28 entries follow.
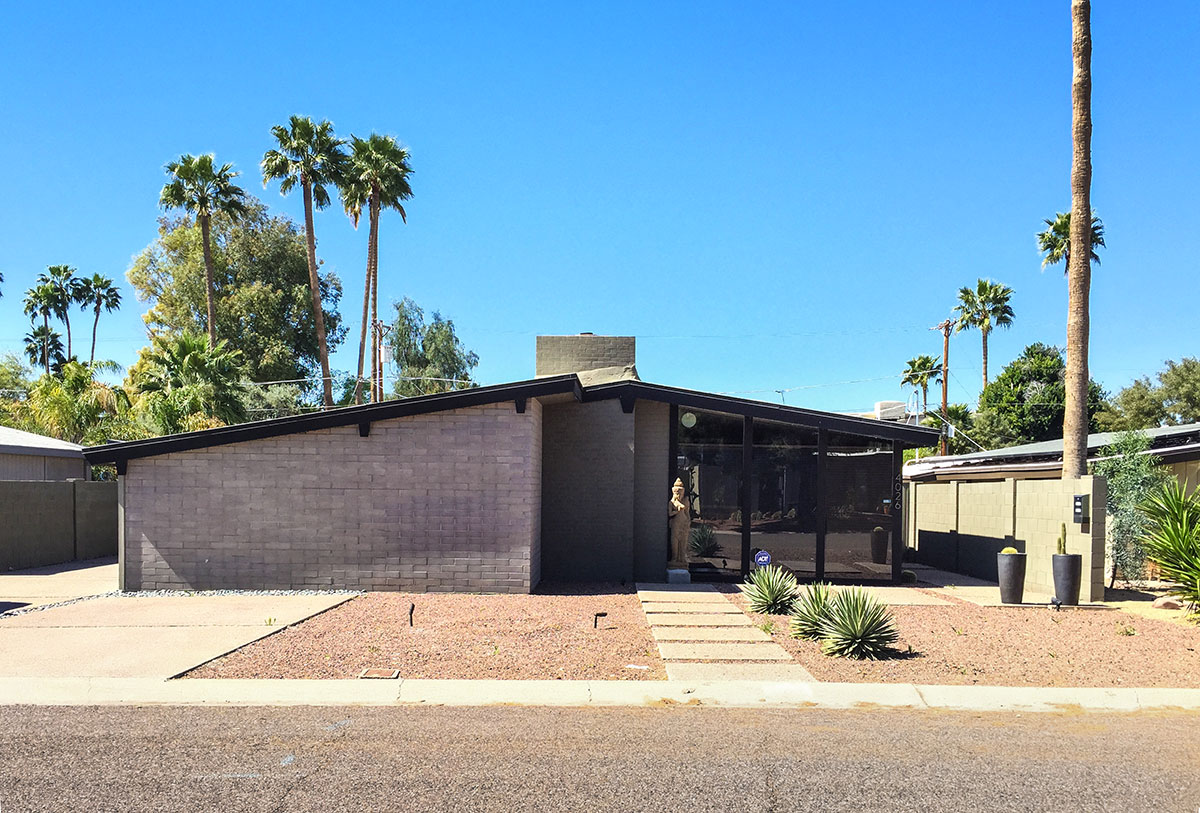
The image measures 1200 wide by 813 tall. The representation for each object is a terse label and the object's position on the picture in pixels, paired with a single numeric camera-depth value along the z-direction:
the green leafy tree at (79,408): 25.67
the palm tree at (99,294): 54.97
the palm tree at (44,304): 54.52
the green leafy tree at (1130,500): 15.39
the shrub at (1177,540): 12.37
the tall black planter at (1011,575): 13.06
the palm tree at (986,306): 44.78
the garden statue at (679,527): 15.15
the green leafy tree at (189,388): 22.83
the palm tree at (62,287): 54.16
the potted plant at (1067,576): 12.97
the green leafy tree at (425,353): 48.06
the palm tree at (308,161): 32.12
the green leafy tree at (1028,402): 40.69
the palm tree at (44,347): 57.25
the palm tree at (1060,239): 35.12
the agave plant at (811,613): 10.08
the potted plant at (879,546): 15.60
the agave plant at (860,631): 9.26
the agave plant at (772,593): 11.94
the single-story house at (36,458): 19.59
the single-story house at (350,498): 13.48
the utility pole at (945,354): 41.12
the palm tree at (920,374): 50.16
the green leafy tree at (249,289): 40.84
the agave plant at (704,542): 15.45
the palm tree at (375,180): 33.25
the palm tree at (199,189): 33.06
